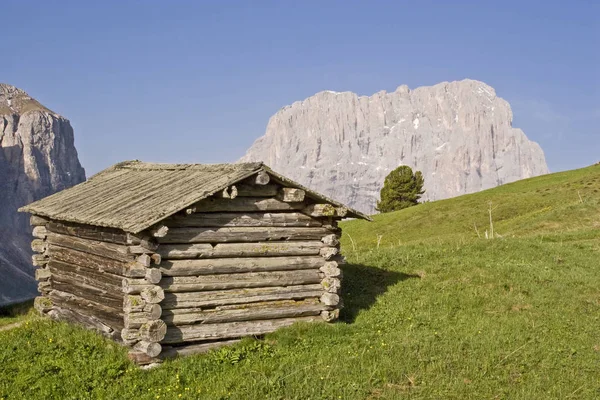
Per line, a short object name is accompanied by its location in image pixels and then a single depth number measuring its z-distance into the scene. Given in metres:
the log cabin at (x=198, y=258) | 13.32
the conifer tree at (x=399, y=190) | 84.62
